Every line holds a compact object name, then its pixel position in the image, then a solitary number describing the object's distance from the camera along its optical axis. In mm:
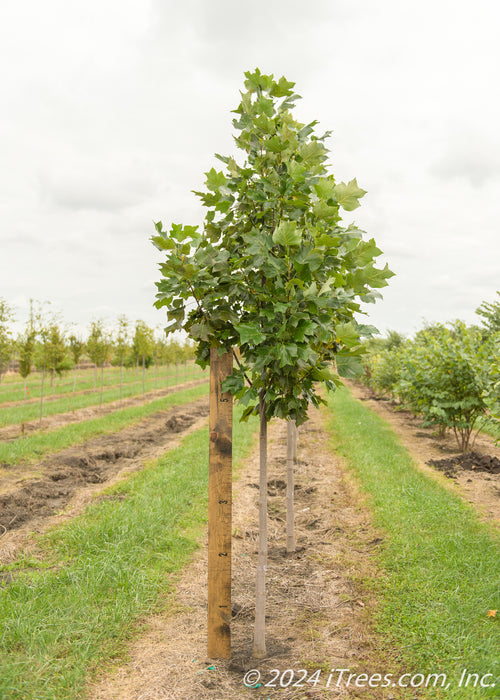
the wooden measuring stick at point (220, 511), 3426
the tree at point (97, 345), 20531
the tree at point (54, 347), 17234
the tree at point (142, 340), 23719
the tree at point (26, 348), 15516
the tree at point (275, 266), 2791
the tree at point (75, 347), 21203
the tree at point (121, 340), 21828
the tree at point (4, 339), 15023
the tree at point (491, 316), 18728
